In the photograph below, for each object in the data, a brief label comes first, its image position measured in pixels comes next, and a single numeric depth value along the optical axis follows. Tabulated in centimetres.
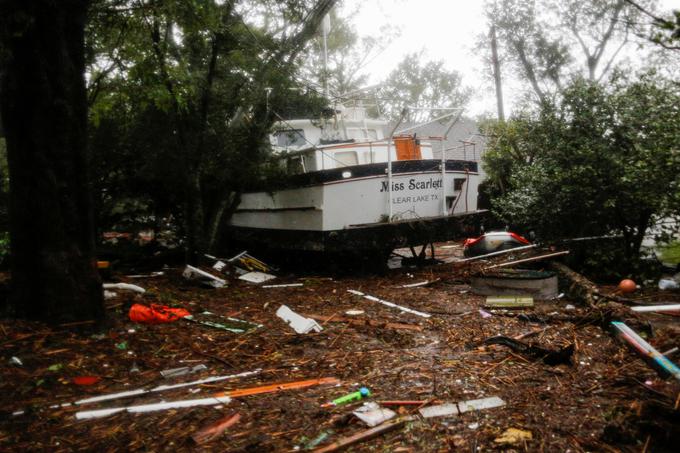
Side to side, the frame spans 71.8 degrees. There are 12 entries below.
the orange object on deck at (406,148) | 919
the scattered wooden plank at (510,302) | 586
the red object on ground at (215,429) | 263
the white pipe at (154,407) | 294
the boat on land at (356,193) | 803
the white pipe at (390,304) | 574
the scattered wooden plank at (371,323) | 509
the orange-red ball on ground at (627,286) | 656
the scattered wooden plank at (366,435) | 246
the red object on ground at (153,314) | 489
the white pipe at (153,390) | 315
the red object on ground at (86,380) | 346
